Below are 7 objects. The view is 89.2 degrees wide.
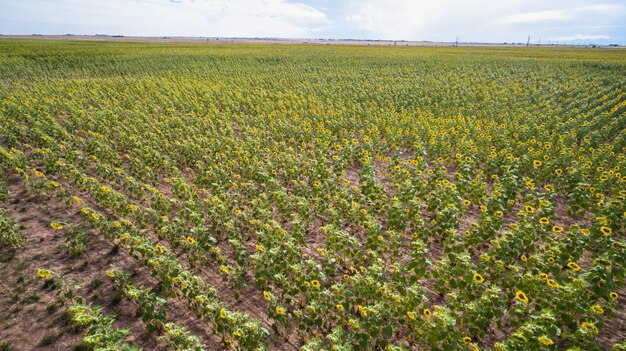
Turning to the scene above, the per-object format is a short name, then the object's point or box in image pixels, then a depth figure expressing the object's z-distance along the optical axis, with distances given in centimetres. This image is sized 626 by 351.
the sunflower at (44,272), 470
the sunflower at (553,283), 492
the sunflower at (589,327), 416
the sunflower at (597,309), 447
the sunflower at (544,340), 383
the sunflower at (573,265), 544
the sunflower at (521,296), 472
